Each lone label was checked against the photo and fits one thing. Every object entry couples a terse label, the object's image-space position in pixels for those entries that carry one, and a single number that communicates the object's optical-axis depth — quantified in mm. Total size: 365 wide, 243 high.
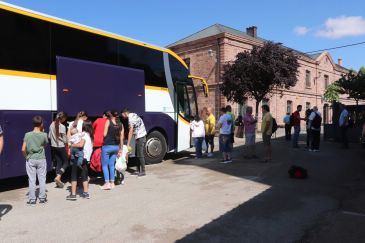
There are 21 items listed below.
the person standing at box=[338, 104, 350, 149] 14227
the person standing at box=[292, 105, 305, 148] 14273
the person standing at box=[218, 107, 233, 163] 10617
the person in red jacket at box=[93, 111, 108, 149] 7312
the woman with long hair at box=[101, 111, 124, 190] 7262
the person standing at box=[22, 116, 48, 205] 6008
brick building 28281
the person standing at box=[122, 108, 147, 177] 8578
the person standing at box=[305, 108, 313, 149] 13814
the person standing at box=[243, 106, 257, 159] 10984
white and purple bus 6926
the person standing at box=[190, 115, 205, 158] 11414
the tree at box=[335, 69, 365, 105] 21844
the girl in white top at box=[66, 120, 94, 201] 6605
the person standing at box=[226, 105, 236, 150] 10805
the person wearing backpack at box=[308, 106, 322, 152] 12898
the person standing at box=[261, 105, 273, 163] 10547
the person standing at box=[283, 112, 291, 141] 17547
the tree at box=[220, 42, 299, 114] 22516
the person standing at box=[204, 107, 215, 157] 12005
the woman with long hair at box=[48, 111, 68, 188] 7355
